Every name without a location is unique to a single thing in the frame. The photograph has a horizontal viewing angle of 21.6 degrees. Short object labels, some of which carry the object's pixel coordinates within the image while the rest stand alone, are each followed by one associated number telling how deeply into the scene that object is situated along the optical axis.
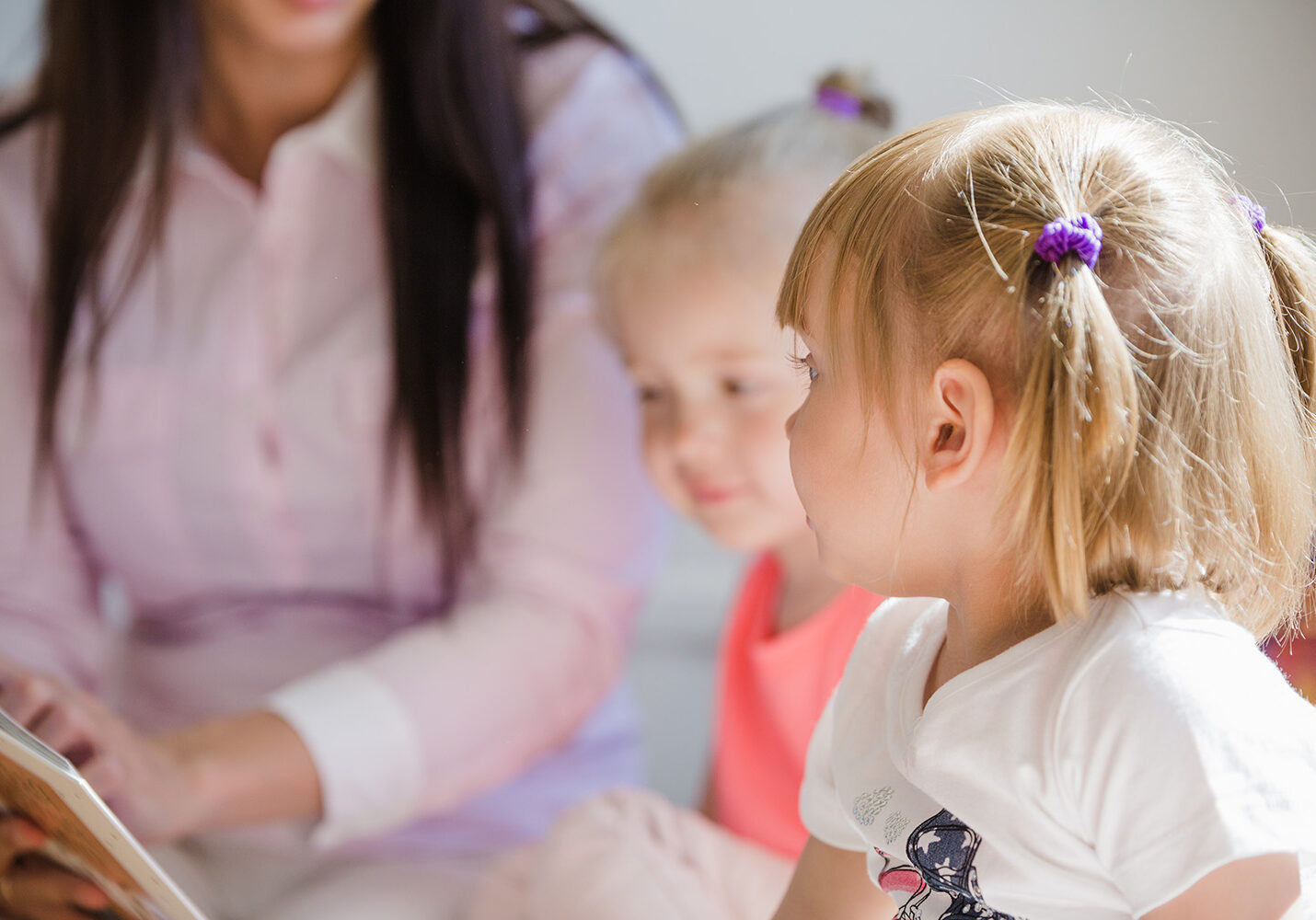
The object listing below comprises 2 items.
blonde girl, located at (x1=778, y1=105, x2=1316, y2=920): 1.43
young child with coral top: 1.77
